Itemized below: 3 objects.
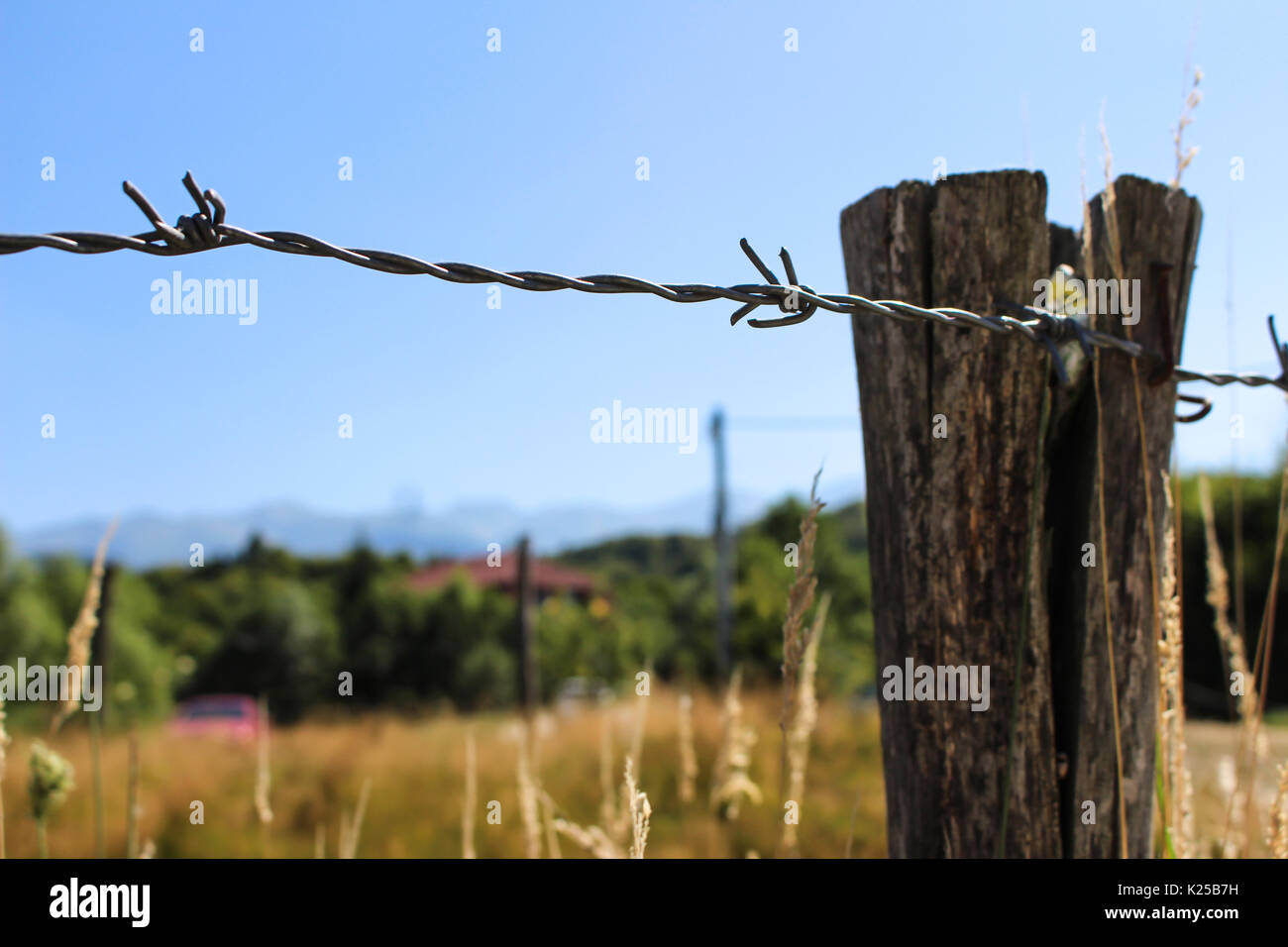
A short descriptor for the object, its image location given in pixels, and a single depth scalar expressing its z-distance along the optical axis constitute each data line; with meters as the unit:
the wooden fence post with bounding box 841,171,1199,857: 1.31
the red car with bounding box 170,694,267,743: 23.66
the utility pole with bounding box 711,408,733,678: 12.91
